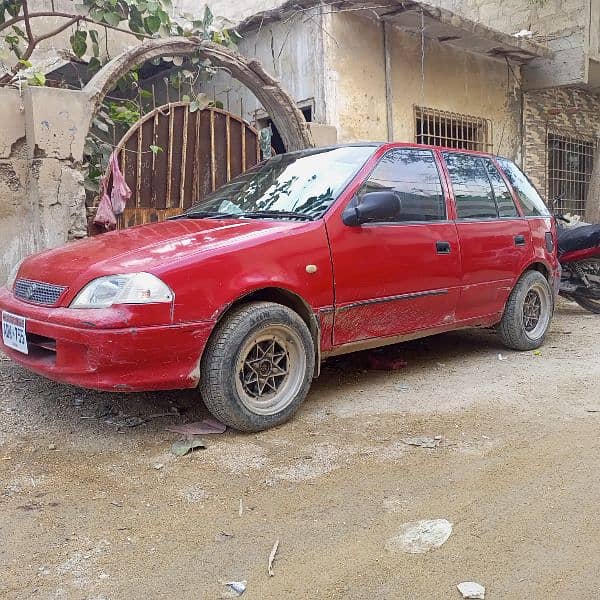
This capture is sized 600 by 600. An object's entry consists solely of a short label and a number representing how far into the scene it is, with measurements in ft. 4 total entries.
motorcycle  24.49
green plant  21.08
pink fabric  20.34
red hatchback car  10.80
